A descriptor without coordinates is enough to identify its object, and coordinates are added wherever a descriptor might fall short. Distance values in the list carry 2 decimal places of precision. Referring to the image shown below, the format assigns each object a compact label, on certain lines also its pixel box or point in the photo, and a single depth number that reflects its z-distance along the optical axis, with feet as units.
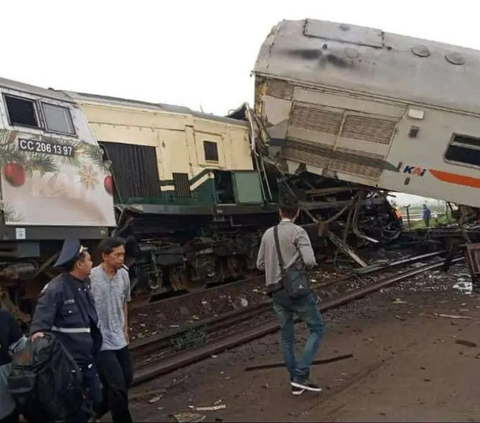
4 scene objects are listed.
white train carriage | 37.22
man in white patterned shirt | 16.24
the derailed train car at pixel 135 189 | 26.23
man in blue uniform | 15.16
